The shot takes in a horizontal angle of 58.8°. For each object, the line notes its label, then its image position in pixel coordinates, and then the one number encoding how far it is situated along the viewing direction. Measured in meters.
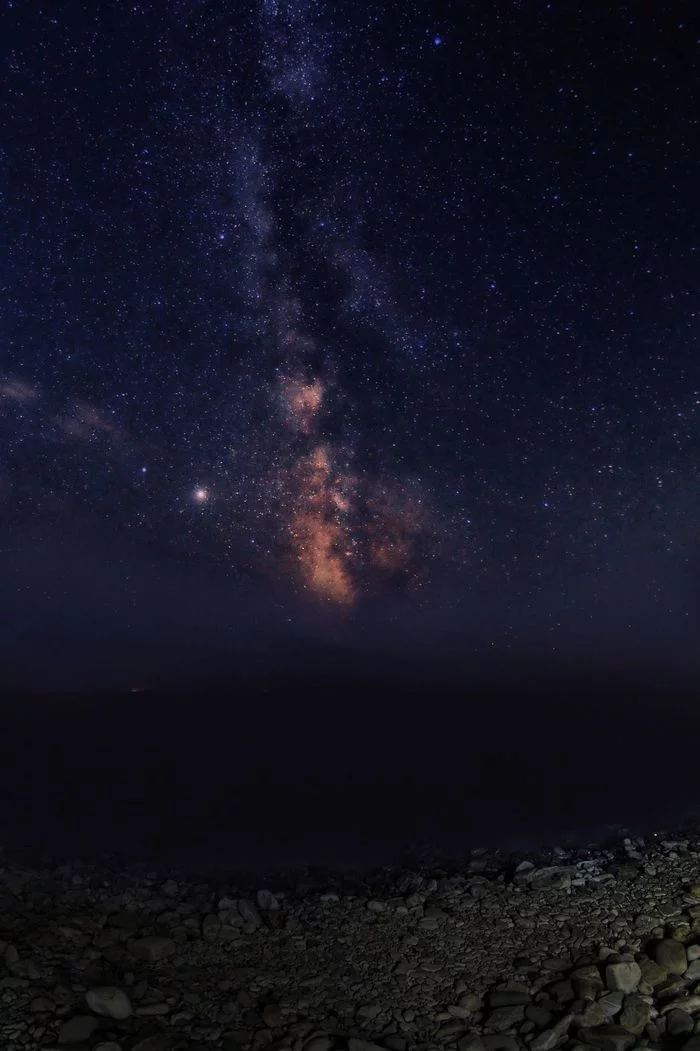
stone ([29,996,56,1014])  5.37
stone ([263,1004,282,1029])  5.59
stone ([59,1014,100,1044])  5.11
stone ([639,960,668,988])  5.61
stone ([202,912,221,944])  7.34
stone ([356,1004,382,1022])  5.70
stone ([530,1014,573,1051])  5.03
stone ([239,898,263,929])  7.76
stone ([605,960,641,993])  5.55
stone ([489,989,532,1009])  5.66
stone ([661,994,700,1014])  5.11
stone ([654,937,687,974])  5.68
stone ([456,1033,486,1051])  5.16
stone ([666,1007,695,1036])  4.91
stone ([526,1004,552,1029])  5.30
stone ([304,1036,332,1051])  5.20
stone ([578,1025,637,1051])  4.88
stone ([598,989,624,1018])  5.29
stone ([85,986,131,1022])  5.51
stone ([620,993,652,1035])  5.09
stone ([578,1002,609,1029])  5.18
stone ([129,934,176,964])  6.76
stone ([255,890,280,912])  8.36
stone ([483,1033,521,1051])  5.10
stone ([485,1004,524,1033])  5.38
